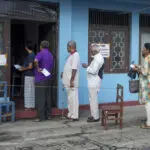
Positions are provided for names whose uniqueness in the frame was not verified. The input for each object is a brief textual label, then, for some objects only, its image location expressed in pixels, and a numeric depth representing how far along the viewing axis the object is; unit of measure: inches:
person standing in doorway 326.0
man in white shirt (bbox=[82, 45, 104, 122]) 294.7
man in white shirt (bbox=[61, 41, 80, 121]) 300.8
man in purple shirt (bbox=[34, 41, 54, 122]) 302.7
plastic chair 299.2
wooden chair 277.7
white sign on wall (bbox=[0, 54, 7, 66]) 305.4
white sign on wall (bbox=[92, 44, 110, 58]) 366.6
